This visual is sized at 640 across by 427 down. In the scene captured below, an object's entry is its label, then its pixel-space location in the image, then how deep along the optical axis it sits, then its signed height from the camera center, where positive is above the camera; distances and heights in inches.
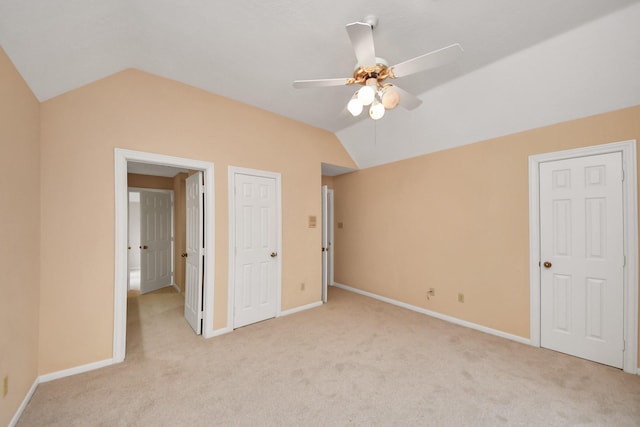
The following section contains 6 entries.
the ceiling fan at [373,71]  56.5 +38.2
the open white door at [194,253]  120.9 -20.7
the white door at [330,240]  212.4 -23.6
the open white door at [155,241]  194.9 -22.3
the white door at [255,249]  127.7 -19.4
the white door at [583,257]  92.1 -18.1
